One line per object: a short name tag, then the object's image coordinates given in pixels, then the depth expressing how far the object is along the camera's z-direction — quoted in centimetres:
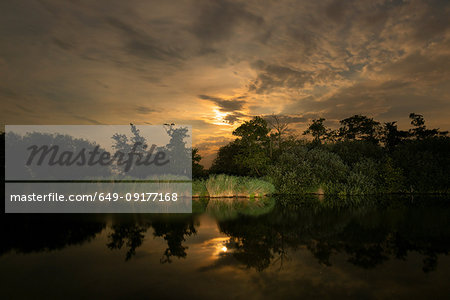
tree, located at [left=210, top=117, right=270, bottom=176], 3128
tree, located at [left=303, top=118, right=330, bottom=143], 4659
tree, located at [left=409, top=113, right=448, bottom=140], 4661
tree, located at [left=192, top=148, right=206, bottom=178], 3462
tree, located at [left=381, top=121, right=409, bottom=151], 4788
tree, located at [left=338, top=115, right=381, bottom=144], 5225
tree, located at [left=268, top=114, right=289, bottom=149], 3807
